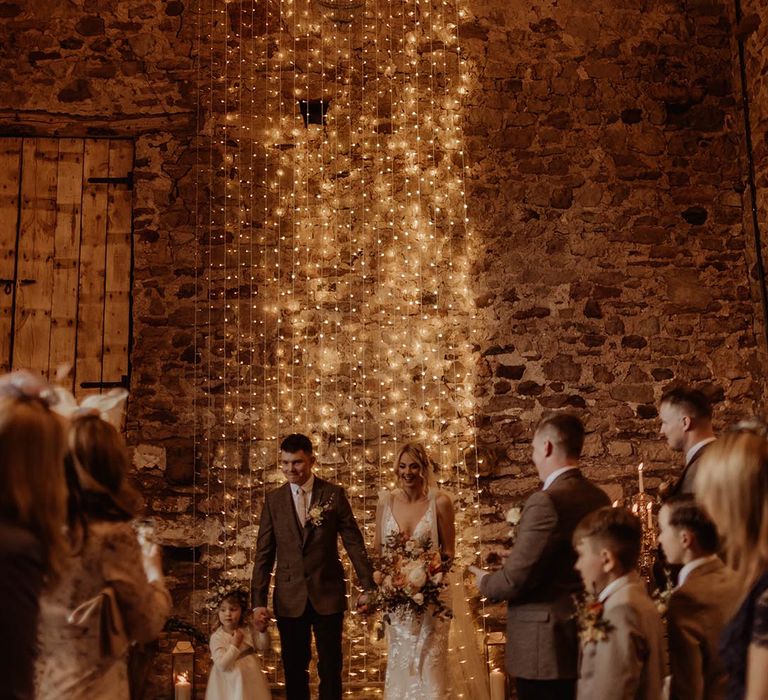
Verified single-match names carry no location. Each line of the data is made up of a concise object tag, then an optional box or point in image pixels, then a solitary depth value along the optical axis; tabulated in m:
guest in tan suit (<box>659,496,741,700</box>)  2.63
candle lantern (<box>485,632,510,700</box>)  5.85
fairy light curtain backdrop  6.66
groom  5.02
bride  4.89
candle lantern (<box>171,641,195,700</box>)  5.98
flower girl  5.19
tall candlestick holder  5.64
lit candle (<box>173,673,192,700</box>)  5.87
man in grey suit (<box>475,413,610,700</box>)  3.28
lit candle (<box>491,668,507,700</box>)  5.85
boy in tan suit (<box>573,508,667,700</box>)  2.65
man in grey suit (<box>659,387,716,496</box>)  3.87
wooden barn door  6.73
